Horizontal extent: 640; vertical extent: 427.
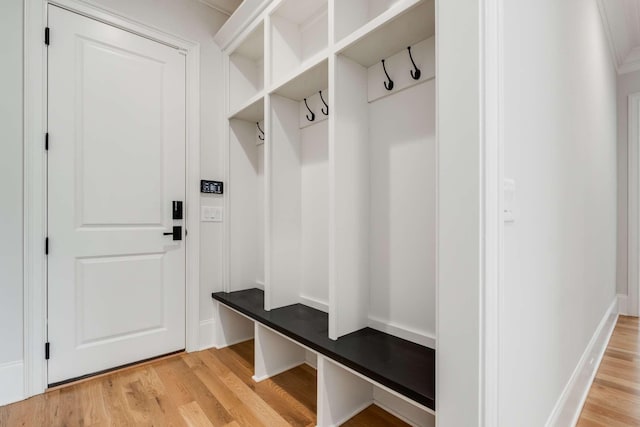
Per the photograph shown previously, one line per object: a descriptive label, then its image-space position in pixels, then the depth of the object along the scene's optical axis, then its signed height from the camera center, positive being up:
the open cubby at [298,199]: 1.99 +0.10
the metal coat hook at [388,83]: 1.55 +0.68
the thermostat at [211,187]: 2.40 +0.22
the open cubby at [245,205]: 2.52 +0.08
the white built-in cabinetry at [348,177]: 1.45 +0.21
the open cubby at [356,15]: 1.39 +1.04
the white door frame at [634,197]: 3.11 +0.18
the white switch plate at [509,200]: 0.94 +0.04
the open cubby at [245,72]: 2.46 +1.23
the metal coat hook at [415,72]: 1.43 +0.68
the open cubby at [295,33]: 1.94 +1.23
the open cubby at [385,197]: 1.44 +0.09
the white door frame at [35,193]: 1.75 +0.12
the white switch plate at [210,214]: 2.40 +0.00
